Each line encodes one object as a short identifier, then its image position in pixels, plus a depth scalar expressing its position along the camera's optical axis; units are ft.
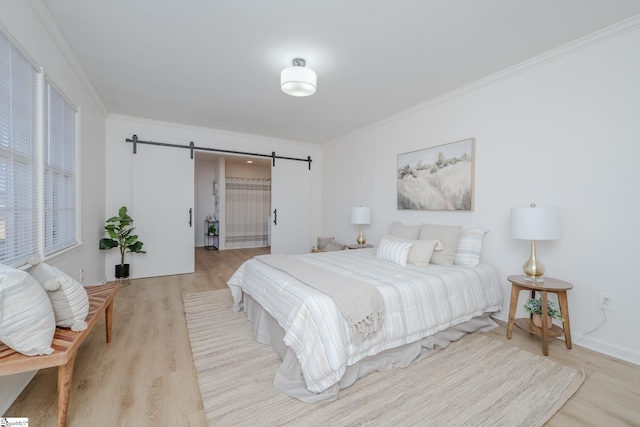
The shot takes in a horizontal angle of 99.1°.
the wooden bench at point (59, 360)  4.02
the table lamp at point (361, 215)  14.24
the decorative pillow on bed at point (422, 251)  9.05
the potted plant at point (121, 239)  12.56
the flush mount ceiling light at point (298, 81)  7.77
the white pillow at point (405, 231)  11.01
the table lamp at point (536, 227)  7.30
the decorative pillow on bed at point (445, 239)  9.27
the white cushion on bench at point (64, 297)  5.05
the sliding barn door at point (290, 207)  18.35
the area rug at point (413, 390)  4.99
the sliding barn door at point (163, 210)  14.38
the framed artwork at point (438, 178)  10.27
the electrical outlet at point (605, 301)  7.13
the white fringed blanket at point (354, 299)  5.80
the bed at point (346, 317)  5.51
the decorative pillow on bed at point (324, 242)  17.22
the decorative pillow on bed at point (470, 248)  9.24
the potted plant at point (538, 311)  7.45
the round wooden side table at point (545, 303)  7.09
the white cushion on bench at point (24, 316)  3.92
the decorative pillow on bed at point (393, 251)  9.29
